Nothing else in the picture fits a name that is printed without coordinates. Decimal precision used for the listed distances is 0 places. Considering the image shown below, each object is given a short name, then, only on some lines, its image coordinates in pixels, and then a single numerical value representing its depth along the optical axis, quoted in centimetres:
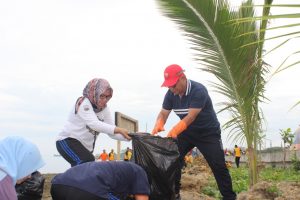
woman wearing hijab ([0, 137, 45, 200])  268
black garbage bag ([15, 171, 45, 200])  378
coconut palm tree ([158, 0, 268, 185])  570
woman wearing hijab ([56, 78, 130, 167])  414
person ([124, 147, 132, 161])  1727
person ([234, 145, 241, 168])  1920
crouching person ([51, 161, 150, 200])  318
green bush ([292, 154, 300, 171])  1314
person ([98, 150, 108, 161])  1904
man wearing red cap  466
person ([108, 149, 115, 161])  2009
